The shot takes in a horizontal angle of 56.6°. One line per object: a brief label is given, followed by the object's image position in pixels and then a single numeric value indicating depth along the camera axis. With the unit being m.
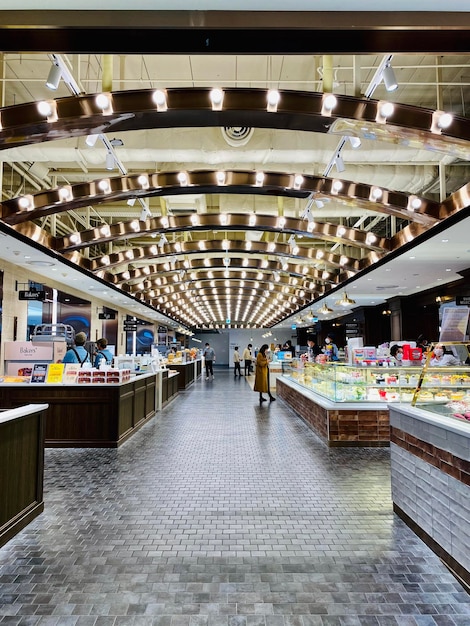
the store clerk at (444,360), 8.00
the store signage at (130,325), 18.88
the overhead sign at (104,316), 16.72
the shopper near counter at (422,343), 9.73
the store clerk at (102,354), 8.48
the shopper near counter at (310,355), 13.57
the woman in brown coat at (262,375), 11.91
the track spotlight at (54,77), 3.84
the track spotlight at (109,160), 5.53
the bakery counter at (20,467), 3.48
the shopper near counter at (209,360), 23.12
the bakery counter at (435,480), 2.88
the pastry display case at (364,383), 6.93
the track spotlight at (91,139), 4.89
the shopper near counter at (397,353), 7.82
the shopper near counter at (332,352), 12.81
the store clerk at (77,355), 7.82
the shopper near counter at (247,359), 23.02
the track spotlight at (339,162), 5.50
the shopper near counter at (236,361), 24.83
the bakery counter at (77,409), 6.81
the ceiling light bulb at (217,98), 4.29
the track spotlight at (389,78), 3.85
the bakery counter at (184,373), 17.06
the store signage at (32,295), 10.11
